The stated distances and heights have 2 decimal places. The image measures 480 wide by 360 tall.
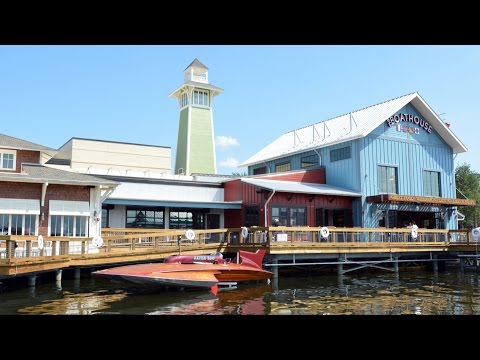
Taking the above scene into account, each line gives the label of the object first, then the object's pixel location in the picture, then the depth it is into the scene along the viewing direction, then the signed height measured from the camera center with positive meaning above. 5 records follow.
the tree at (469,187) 48.78 +3.68
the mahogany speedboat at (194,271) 15.12 -1.57
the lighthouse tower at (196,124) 40.41 +8.66
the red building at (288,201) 23.44 +1.14
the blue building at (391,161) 26.36 +3.66
